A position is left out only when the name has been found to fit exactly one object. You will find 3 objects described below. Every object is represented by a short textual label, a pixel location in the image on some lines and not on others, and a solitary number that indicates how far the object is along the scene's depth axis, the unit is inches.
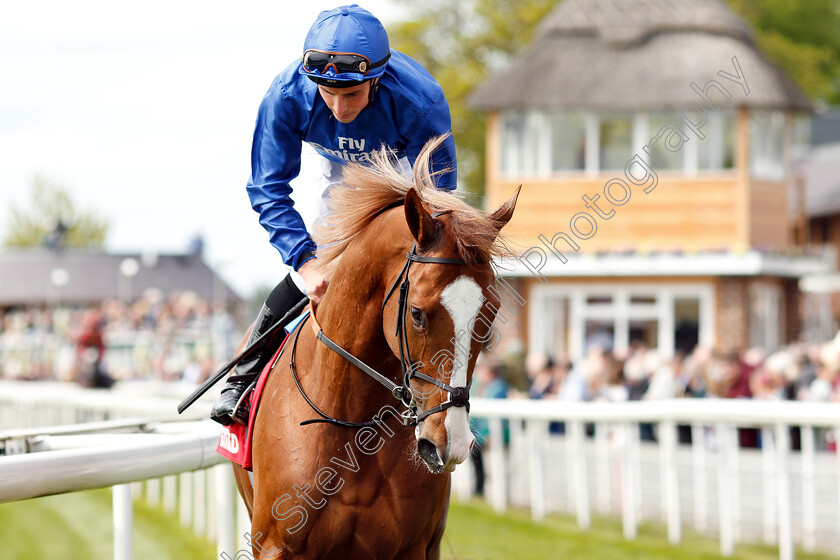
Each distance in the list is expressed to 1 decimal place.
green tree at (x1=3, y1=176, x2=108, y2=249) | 4082.2
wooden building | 1374.3
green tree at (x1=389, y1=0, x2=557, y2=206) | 1968.5
